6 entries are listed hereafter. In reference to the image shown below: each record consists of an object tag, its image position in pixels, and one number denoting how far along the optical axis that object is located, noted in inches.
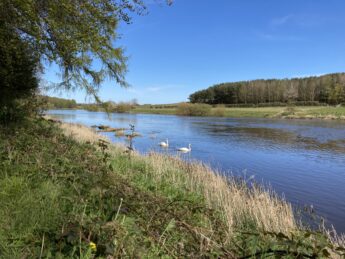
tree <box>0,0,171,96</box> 276.5
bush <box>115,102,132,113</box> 3432.1
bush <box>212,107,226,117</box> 3257.9
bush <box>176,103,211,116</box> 3260.3
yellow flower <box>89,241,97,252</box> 129.1
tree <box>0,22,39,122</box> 336.9
